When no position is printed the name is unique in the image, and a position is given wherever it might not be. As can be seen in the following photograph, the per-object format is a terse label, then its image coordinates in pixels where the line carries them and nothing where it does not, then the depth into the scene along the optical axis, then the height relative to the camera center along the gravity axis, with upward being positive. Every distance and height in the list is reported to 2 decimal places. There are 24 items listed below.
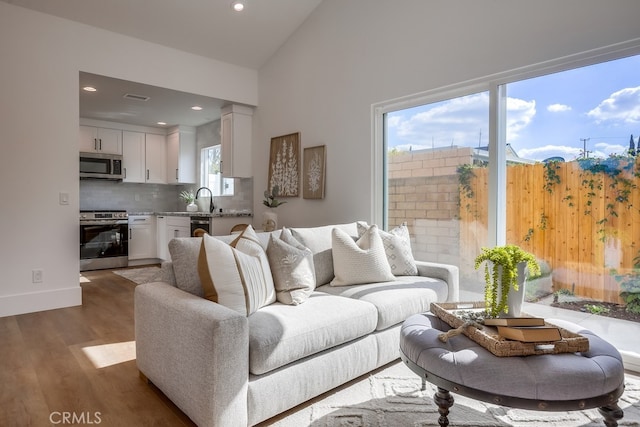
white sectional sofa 1.59 -0.68
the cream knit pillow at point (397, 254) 3.04 -0.40
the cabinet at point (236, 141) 5.36 +0.90
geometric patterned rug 1.83 -1.05
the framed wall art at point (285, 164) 4.80 +0.51
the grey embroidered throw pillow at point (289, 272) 2.26 -0.41
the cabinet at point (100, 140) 6.00 +1.03
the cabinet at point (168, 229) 5.53 -0.39
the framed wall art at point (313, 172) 4.45 +0.39
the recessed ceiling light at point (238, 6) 4.11 +2.16
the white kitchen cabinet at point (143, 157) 6.46 +0.81
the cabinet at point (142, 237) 6.23 -0.56
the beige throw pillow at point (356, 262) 2.76 -0.42
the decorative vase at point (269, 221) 4.82 -0.22
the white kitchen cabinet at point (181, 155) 6.66 +0.85
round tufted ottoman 1.30 -0.62
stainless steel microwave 5.93 +0.60
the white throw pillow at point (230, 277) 1.87 -0.37
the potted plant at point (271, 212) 4.84 -0.11
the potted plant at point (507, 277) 1.72 -0.33
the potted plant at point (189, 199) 6.55 +0.09
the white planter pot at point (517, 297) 1.74 -0.42
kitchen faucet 6.27 +0.05
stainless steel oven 5.61 -0.55
